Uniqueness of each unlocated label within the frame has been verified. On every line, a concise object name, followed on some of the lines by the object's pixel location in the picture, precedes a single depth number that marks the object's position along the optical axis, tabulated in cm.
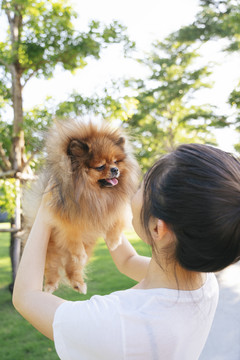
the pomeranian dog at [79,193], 142
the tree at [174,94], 1261
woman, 72
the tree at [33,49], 342
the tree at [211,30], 941
